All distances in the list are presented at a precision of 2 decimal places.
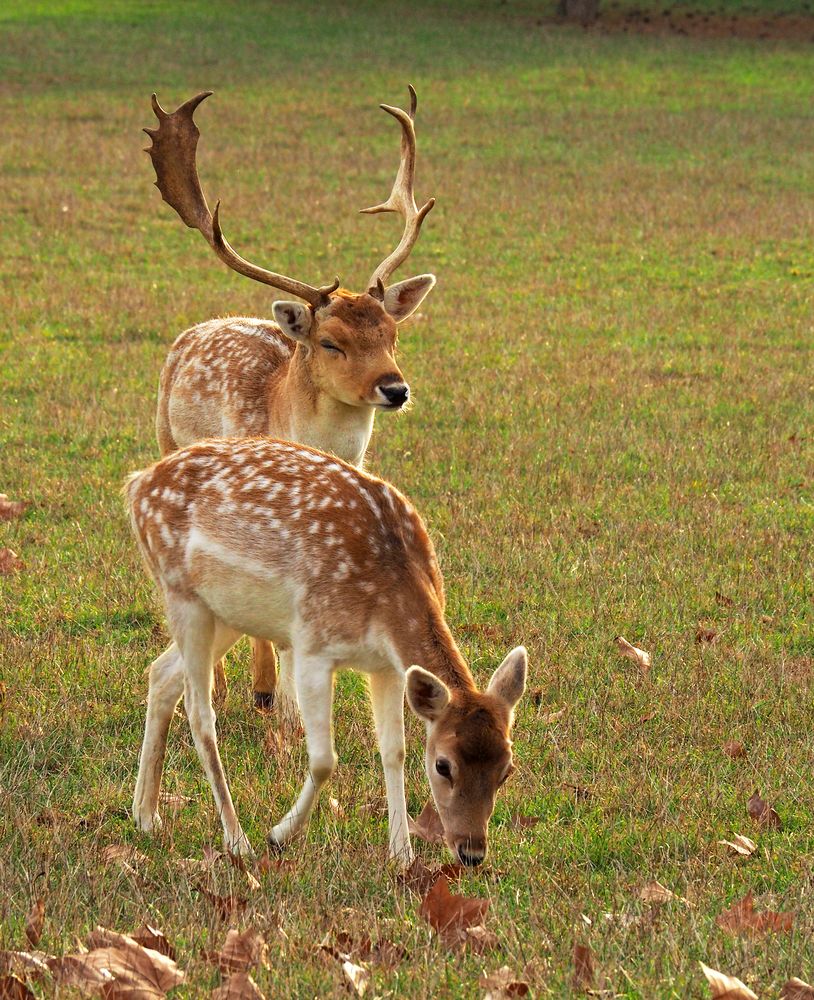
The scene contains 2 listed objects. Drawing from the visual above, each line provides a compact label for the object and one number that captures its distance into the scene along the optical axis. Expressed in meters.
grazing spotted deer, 10.14
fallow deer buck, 14.28
